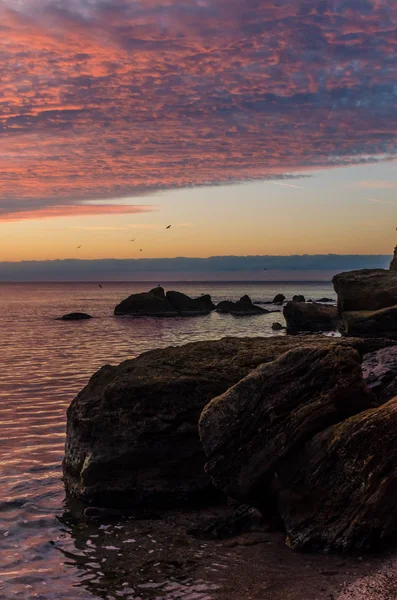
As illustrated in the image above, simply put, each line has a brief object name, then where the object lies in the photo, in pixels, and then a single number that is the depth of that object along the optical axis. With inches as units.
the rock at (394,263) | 2716.5
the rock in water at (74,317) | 3019.2
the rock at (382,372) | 497.0
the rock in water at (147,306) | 3257.9
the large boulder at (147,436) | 481.7
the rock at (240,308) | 3526.8
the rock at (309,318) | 2336.4
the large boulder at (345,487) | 343.9
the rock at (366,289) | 1879.9
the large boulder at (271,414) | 392.5
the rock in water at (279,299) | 4892.5
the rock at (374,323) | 1705.2
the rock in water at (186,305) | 3417.8
